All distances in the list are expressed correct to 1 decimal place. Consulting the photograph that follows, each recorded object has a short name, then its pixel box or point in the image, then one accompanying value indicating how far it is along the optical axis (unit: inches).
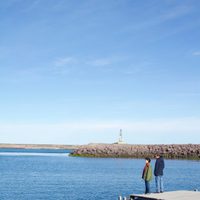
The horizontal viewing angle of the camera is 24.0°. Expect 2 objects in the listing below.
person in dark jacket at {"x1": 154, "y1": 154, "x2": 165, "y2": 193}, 1207.6
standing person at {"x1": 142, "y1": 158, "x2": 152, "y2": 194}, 1188.5
